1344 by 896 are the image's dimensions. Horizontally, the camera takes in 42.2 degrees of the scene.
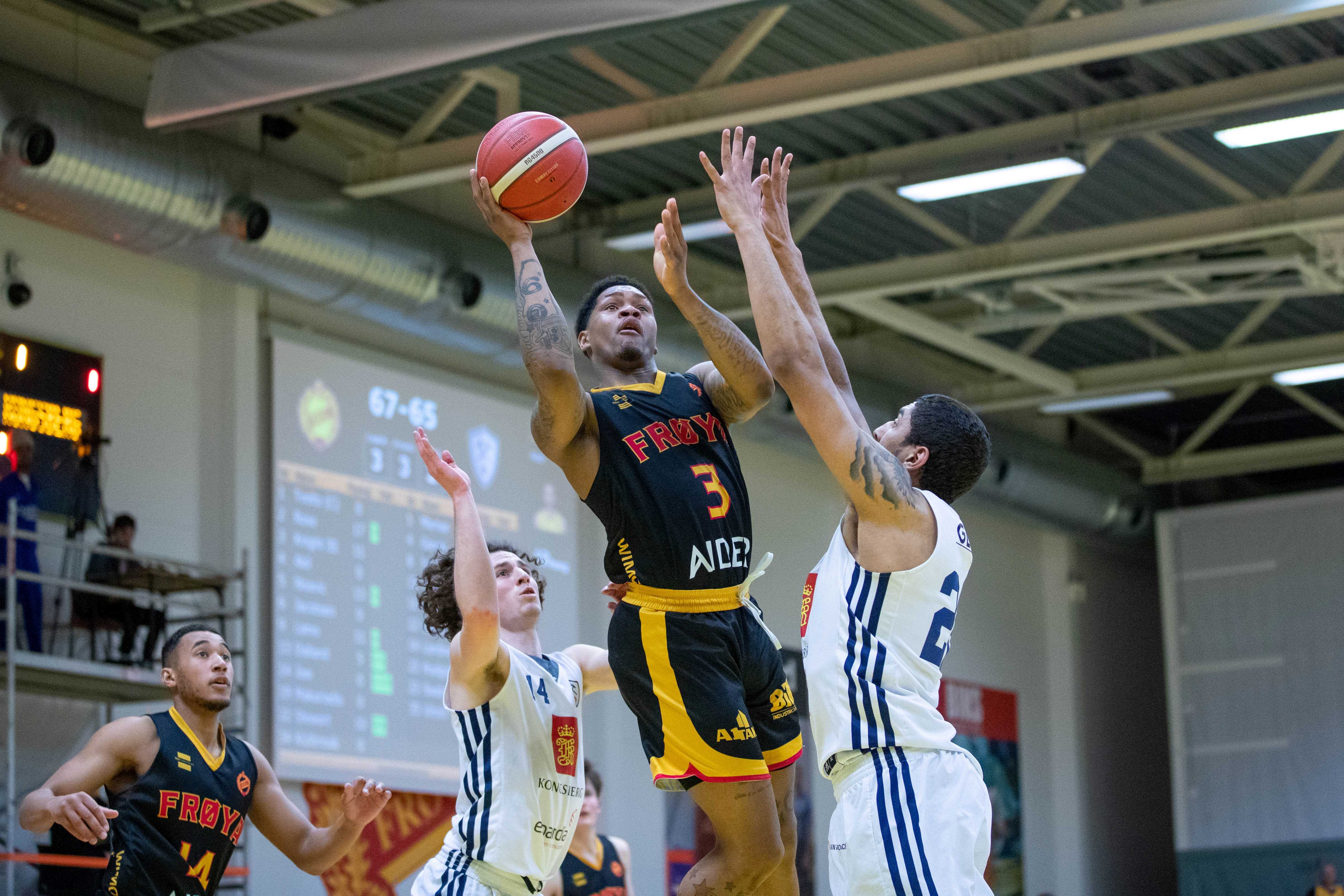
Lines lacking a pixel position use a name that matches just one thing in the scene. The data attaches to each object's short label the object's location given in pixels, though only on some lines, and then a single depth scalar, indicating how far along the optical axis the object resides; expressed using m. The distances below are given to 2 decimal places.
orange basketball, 5.50
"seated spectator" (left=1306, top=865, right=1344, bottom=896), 18.47
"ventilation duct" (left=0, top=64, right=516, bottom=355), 11.05
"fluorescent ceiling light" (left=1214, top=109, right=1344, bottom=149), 12.63
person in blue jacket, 11.61
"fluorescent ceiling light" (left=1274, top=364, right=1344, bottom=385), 18.58
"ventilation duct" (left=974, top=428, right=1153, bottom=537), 19.94
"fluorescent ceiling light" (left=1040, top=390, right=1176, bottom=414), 19.36
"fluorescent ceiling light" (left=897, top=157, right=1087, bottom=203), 13.37
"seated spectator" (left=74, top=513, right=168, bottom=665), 11.91
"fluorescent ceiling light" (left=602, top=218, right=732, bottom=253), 14.40
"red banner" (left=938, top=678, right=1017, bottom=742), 20.19
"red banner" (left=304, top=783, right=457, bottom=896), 13.61
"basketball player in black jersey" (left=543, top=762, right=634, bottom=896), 8.77
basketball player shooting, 5.12
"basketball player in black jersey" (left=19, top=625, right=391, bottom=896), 6.53
